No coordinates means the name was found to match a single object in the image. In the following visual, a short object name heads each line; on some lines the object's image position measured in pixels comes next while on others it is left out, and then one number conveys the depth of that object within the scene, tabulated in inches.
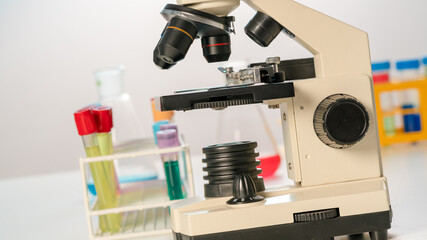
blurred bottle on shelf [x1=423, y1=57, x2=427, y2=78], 104.0
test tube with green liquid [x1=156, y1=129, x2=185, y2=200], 50.9
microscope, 38.1
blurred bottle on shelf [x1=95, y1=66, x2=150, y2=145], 69.9
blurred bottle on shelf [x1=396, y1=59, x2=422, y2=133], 102.2
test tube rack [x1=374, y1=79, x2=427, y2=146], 101.3
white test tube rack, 47.1
